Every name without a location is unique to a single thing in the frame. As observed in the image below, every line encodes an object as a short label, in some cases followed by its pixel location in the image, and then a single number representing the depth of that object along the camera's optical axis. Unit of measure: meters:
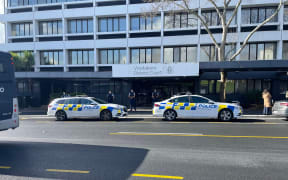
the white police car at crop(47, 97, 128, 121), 10.49
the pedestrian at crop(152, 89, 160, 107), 15.16
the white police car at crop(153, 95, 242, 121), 9.53
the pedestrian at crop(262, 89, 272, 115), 11.41
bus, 5.60
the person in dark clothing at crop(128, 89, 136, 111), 14.56
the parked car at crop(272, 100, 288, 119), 9.36
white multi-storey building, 17.44
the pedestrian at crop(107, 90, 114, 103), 14.97
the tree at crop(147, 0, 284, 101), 13.67
